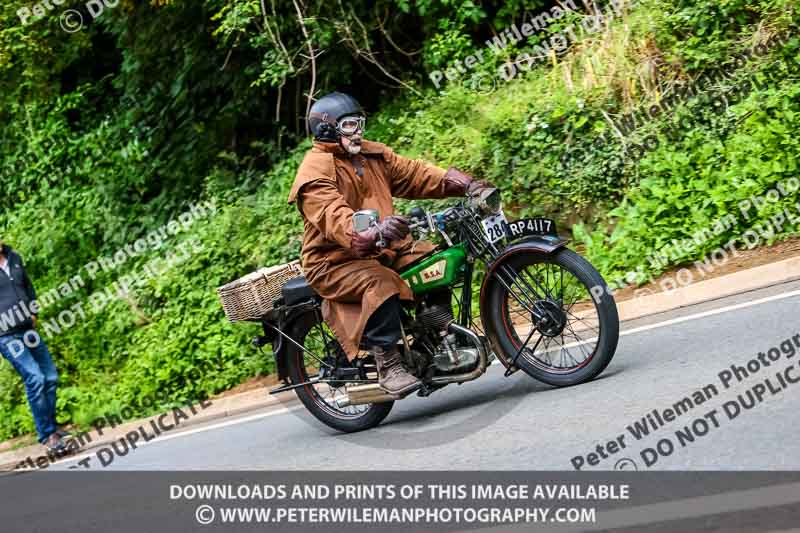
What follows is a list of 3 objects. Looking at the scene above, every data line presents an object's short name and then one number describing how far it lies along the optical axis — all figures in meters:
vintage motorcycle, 6.20
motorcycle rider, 6.38
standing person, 9.08
